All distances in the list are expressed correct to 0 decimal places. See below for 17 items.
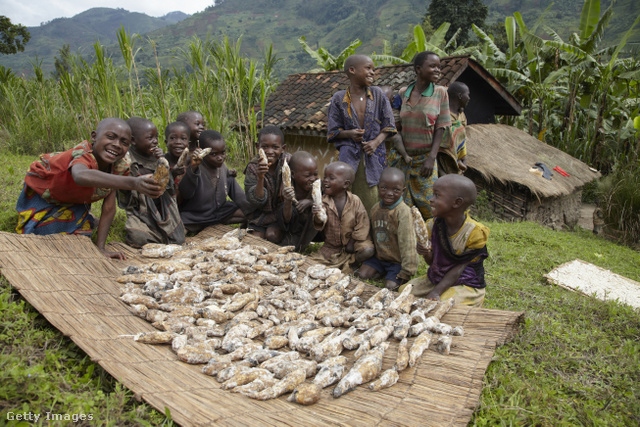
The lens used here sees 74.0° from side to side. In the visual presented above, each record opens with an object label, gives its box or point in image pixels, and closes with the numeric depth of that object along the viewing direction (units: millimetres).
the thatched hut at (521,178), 7039
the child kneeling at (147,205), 3664
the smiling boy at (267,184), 3891
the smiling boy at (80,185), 2818
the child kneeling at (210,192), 4148
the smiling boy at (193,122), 4180
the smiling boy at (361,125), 3987
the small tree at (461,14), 21672
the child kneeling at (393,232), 3465
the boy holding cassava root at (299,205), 3844
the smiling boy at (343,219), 3721
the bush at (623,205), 6359
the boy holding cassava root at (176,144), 3808
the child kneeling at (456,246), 2842
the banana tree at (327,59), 11281
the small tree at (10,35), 13461
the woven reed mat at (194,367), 1772
